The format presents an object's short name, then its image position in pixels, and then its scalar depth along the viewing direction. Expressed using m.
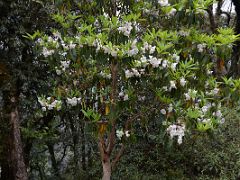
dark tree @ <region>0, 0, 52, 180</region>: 5.49
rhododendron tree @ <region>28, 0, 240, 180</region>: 3.91
